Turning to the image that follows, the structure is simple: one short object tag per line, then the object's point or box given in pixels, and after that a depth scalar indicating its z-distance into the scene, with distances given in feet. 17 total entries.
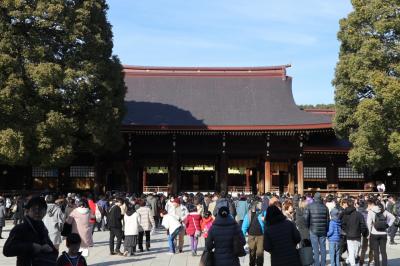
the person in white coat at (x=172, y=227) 43.80
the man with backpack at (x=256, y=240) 33.81
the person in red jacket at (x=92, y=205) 50.06
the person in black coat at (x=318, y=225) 33.88
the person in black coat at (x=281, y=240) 22.34
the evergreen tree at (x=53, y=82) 69.67
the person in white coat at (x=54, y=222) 32.91
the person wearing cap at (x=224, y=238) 23.20
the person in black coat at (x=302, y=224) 34.46
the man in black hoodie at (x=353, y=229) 33.88
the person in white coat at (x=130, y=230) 42.98
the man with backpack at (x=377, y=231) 35.17
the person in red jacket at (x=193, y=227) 43.01
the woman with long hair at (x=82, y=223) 35.53
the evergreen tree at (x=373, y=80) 73.46
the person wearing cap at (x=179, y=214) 45.29
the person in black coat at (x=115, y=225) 43.70
